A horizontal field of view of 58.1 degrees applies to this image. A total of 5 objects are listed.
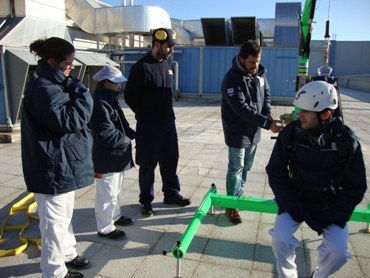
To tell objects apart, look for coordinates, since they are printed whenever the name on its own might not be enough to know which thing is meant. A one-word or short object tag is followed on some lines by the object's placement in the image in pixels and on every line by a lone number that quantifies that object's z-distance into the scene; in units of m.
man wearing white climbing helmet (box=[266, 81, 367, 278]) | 2.29
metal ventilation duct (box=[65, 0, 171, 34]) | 14.73
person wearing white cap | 3.02
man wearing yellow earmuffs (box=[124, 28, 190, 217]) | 3.69
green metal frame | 3.04
